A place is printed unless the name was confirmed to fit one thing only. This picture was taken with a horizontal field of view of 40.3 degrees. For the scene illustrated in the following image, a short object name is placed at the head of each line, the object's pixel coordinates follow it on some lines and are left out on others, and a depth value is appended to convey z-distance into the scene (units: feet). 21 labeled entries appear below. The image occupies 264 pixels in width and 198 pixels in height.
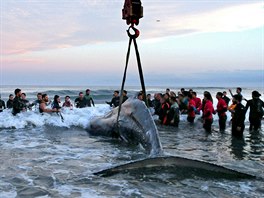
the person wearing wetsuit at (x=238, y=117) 44.50
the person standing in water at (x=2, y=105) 72.13
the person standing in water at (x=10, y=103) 68.30
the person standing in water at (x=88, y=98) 80.05
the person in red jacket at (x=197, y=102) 69.71
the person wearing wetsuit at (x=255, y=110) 52.65
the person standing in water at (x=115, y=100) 69.01
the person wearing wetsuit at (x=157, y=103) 67.97
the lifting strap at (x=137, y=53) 25.03
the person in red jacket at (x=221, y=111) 53.67
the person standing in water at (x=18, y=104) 58.62
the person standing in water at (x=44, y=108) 59.93
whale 21.09
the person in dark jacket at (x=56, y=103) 62.87
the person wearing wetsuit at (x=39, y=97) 61.81
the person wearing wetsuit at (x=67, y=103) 72.49
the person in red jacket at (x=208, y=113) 51.96
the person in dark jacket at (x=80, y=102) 78.07
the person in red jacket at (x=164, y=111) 60.70
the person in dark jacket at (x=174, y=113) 57.98
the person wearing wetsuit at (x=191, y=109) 63.62
